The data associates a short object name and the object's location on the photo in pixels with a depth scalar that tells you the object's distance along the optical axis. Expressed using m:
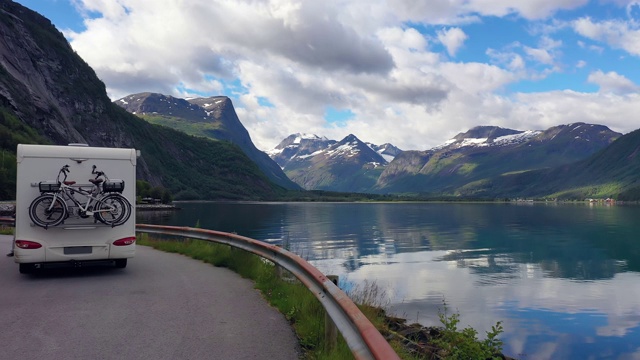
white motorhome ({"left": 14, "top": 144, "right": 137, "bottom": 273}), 12.95
